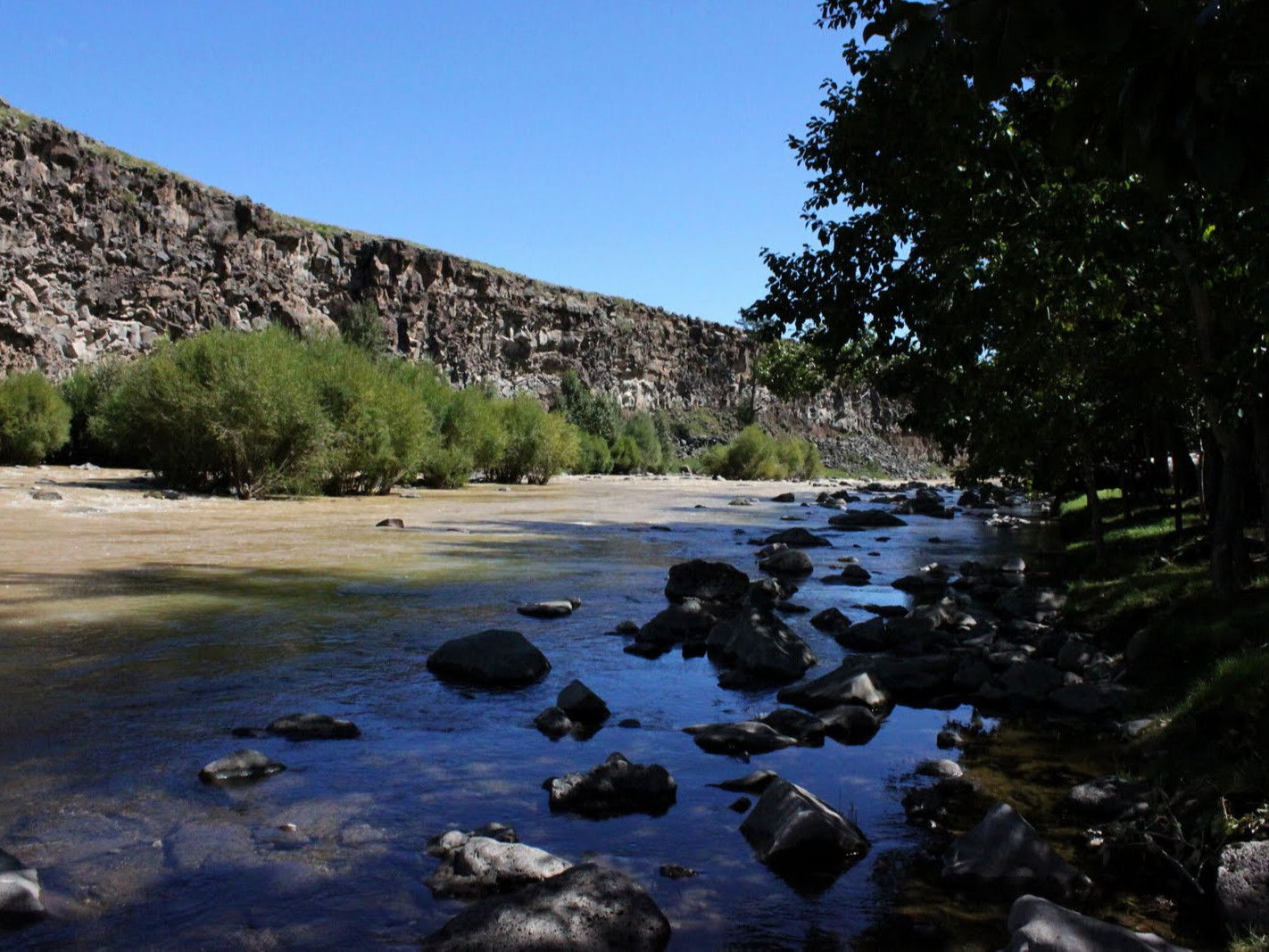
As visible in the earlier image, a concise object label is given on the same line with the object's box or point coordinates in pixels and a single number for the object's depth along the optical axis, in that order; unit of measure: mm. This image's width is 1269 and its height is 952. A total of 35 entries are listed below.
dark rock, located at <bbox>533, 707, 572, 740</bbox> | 7949
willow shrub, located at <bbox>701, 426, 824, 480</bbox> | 95500
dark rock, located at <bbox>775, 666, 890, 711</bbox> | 8922
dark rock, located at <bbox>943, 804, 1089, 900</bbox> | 5066
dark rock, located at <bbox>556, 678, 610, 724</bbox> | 8398
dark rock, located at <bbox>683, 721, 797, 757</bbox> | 7676
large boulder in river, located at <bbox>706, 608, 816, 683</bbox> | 10359
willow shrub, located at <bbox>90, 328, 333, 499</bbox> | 35594
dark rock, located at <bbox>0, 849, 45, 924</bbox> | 4441
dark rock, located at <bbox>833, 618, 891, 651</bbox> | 12078
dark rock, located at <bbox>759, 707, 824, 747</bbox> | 7977
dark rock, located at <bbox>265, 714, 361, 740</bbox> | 7547
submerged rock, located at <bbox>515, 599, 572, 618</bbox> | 13609
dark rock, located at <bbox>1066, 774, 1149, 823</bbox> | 6203
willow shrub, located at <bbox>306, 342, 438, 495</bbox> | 41281
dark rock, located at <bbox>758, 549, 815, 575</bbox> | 20047
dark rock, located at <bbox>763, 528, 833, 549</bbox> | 25844
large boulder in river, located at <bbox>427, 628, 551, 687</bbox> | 9680
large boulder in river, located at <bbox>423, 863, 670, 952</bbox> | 4203
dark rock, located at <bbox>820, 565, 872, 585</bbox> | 18656
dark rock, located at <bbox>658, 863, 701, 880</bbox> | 5242
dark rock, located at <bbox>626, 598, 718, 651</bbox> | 12094
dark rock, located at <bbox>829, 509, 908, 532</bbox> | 34219
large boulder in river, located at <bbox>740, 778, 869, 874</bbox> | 5465
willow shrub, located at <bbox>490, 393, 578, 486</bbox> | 64812
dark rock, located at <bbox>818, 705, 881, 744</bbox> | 8070
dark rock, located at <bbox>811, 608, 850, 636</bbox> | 13226
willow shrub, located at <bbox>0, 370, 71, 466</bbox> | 49031
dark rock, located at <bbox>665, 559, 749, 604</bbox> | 15570
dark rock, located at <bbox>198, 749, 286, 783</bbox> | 6449
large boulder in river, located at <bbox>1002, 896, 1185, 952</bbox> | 3895
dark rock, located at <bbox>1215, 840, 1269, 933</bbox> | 4527
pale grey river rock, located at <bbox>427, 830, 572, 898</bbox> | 4922
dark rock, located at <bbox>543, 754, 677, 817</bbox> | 6230
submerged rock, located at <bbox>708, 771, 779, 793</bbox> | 6672
